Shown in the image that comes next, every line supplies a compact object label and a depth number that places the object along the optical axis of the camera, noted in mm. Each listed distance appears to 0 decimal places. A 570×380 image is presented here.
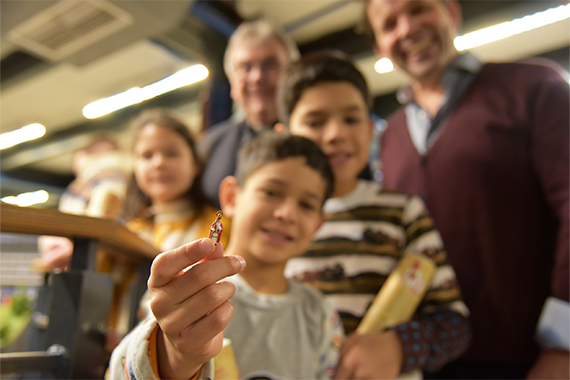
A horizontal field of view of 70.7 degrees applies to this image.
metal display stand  434
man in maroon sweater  794
